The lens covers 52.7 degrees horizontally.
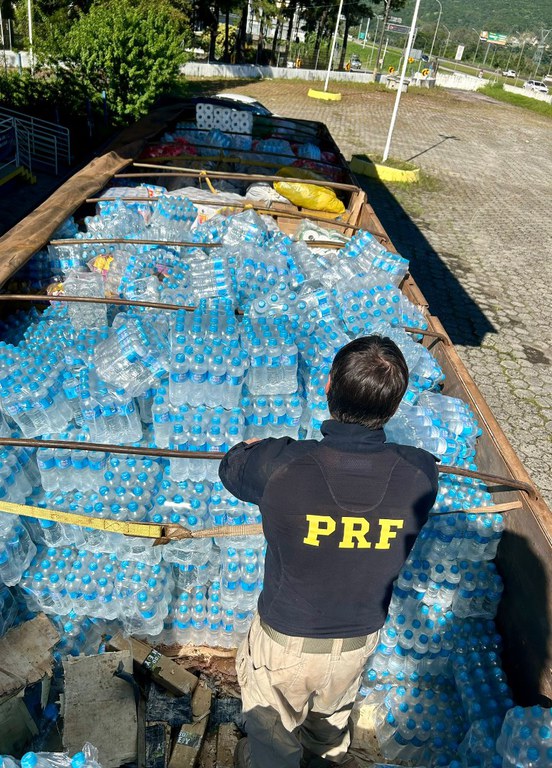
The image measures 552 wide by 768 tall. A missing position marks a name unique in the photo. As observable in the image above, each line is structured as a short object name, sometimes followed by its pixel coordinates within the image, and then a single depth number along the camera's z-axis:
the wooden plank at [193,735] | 3.32
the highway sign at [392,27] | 35.53
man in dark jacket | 2.25
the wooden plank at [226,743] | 3.42
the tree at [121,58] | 15.55
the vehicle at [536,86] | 47.78
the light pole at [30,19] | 21.04
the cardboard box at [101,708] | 3.20
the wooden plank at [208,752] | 3.41
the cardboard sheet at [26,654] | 3.29
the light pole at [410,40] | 14.38
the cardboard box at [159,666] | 3.67
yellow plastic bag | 8.39
